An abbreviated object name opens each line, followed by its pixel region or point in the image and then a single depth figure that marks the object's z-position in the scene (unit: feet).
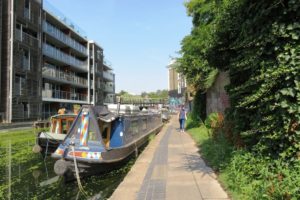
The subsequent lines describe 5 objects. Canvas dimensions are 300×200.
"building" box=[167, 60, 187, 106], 197.16
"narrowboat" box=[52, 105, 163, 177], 24.08
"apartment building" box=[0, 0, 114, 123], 74.84
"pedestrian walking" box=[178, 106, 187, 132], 59.22
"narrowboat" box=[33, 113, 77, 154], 33.91
